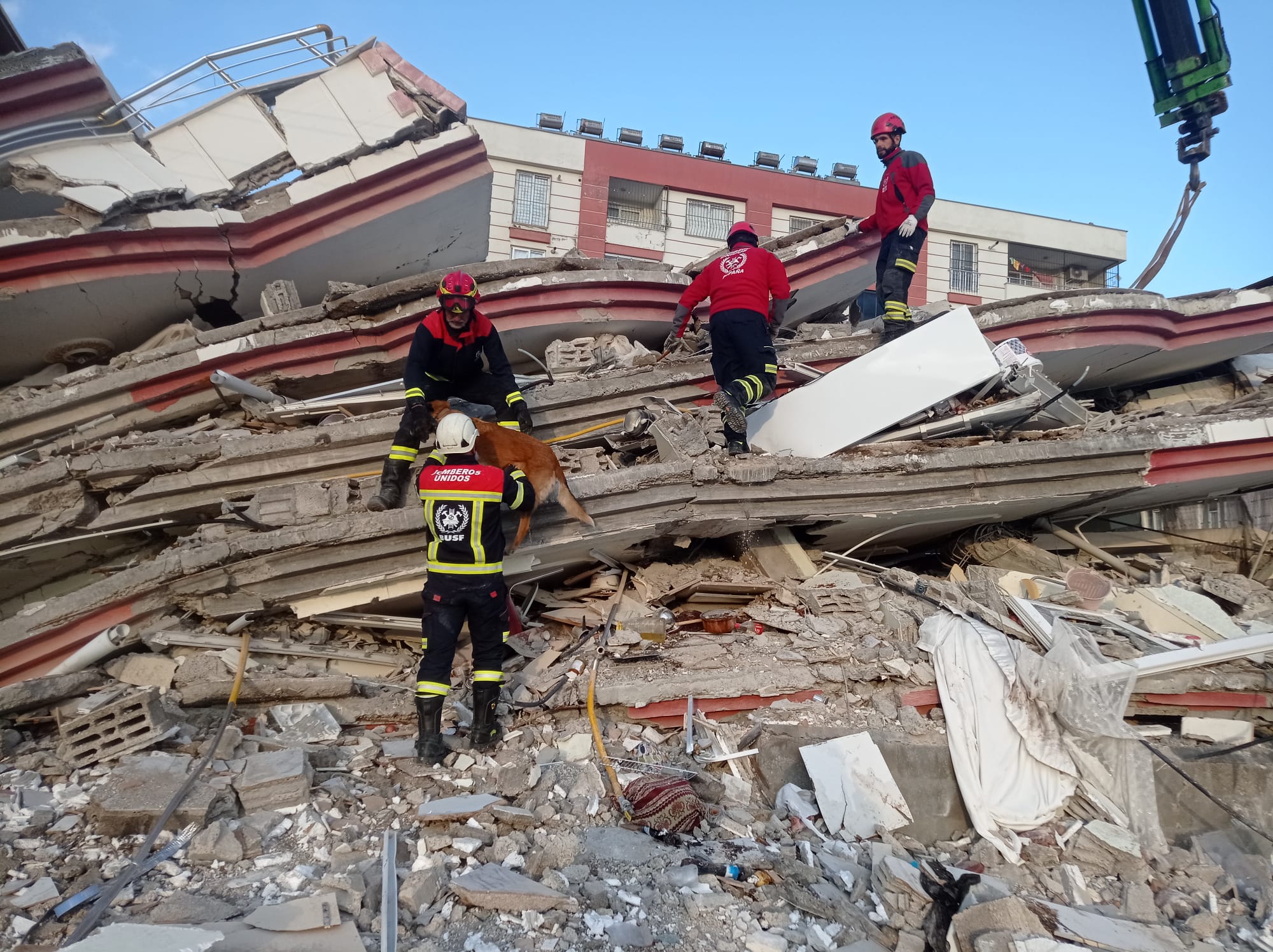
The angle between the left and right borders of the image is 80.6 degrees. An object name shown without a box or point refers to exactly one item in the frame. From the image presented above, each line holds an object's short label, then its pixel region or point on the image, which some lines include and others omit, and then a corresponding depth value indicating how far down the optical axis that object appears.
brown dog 5.03
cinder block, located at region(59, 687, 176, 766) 4.05
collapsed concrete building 3.29
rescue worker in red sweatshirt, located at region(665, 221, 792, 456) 5.62
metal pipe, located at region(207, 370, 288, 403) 6.43
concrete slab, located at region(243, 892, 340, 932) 2.67
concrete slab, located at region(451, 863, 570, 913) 2.96
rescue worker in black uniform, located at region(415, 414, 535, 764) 4.36
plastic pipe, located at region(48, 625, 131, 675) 4.80
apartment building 17.81
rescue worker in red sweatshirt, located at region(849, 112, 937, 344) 6.69
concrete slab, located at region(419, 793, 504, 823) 3.55
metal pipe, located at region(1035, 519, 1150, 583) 6.52
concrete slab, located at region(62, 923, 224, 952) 2.42
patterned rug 3.66
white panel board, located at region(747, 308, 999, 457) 5.86
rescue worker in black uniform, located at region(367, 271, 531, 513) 5.15
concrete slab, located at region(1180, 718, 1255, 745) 4.62
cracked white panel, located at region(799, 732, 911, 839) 3.93
